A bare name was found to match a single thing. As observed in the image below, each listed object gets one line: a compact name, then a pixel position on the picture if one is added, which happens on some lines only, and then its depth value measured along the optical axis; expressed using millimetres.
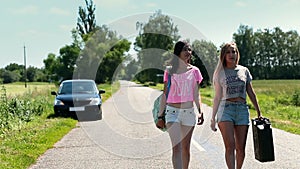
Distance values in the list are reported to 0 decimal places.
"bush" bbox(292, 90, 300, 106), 26000
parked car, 16344
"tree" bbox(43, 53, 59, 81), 92312
